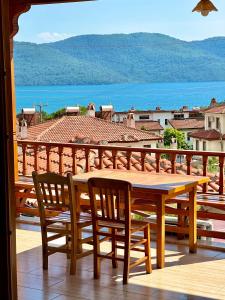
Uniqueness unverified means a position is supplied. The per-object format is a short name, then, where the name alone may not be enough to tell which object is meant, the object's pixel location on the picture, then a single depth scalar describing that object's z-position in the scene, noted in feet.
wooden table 15.53
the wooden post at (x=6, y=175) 7.08
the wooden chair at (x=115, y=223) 14.35
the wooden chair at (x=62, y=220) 15.33
